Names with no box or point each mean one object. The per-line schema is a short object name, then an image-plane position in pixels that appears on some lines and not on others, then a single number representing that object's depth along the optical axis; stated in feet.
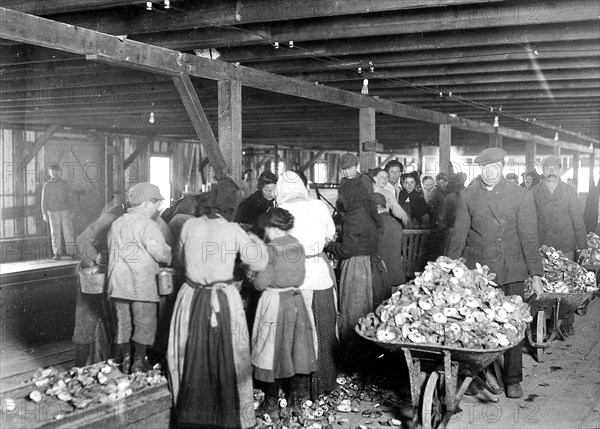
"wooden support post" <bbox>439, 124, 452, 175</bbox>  44.52
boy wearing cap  16.31
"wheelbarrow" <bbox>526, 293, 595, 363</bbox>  21.94
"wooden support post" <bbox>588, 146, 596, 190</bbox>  70.36
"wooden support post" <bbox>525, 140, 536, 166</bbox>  62.14
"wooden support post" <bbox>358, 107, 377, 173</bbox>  34.86
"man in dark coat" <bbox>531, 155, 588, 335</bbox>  27.27
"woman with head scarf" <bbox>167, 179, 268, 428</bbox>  14.89
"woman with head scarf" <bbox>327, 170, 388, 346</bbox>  20.26
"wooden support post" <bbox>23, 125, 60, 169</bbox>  53.47
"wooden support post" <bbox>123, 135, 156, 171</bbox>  65.10
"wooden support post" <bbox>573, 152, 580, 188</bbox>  72.18
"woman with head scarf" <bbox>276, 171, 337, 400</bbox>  17.31
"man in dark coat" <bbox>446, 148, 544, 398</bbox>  18.53
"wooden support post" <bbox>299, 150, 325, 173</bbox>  87.22
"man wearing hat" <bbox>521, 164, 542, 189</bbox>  33.58
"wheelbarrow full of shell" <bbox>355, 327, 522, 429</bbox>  14.52
